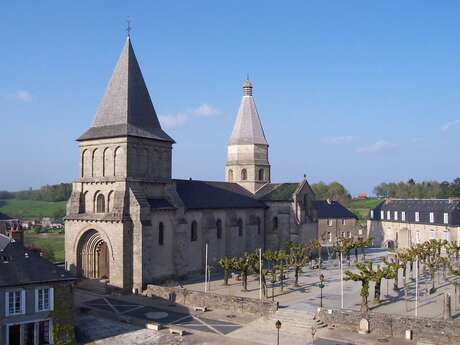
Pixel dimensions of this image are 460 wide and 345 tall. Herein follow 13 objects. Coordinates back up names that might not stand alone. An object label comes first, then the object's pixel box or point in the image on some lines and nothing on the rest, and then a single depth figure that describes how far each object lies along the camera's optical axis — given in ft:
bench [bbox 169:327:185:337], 96.57
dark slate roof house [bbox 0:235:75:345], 82.94
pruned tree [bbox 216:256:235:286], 134.21
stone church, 132.16
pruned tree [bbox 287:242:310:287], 138.72
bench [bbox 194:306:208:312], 114.42
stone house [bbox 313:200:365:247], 257.96
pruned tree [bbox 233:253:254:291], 131.34
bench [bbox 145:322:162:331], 99.60
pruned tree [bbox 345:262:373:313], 103.10
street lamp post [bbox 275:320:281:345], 79.87
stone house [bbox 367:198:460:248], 205.36
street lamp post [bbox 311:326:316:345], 89.40
